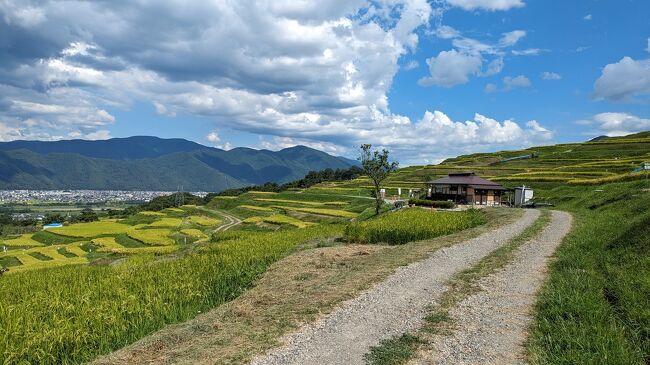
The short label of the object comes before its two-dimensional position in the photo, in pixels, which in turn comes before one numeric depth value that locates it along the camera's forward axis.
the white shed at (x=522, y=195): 49.44
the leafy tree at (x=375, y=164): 53.47
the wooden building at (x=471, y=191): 57.78
